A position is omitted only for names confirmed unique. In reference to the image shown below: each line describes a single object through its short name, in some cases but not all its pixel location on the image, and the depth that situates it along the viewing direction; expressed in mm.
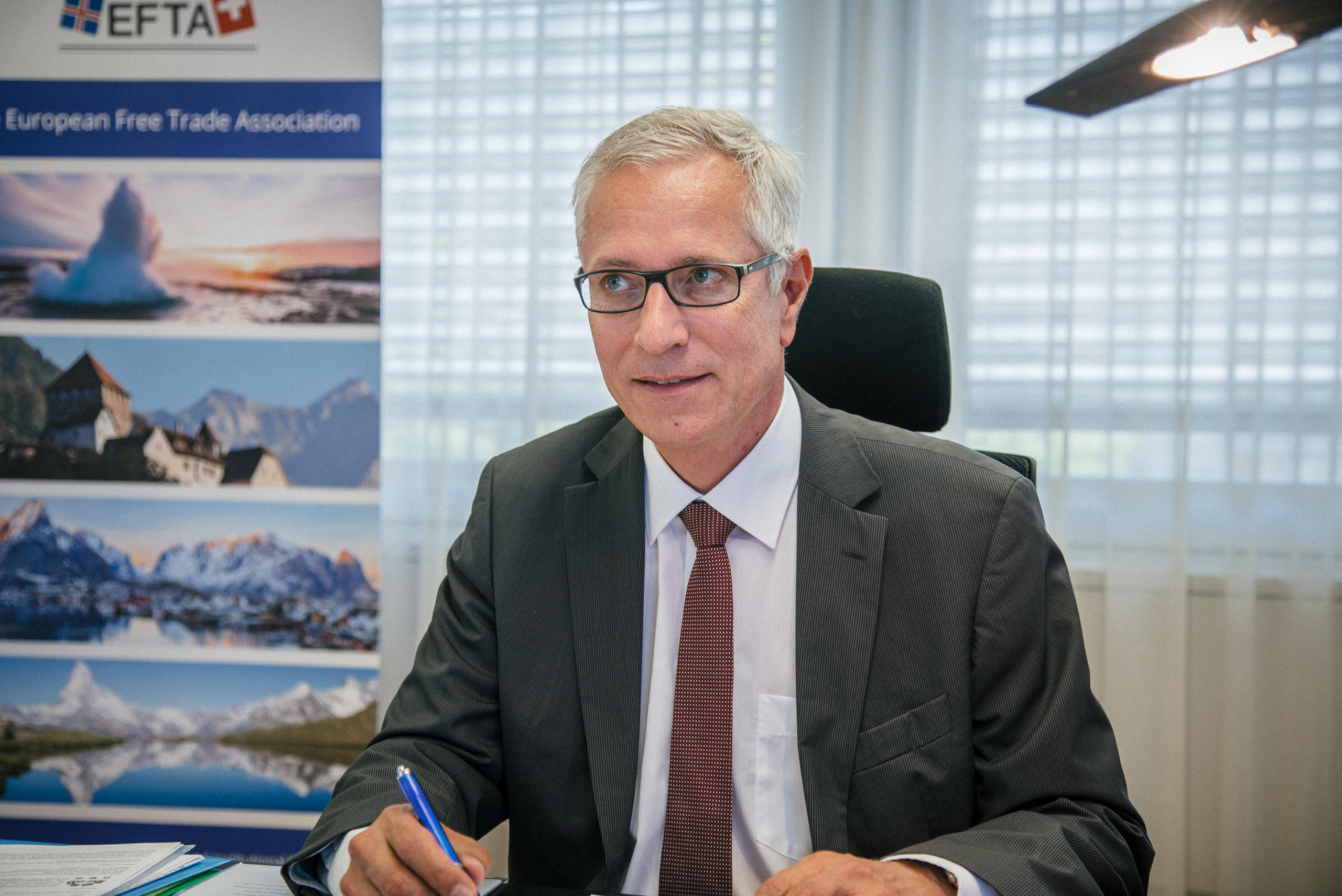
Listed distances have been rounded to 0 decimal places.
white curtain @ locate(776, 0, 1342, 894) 2775
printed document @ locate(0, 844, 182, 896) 933
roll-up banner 2873
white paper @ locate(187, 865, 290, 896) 973
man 1181
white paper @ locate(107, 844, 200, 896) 967
